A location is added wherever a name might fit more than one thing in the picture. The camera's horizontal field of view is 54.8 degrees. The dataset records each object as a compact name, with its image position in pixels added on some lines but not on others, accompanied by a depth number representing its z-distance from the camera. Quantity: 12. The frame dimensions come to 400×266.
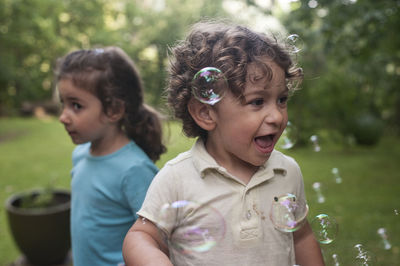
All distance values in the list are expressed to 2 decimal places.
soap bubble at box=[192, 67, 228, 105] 1.24
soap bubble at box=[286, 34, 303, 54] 1.33
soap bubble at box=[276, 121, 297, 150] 1.62
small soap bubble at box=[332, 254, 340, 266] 1.40
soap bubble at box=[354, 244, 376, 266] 1.40
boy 1.22
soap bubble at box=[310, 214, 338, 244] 1.40
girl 1.73
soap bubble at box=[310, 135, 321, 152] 1.74
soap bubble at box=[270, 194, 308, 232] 1.26
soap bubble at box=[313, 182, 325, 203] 1.79
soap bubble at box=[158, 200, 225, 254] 1.22
